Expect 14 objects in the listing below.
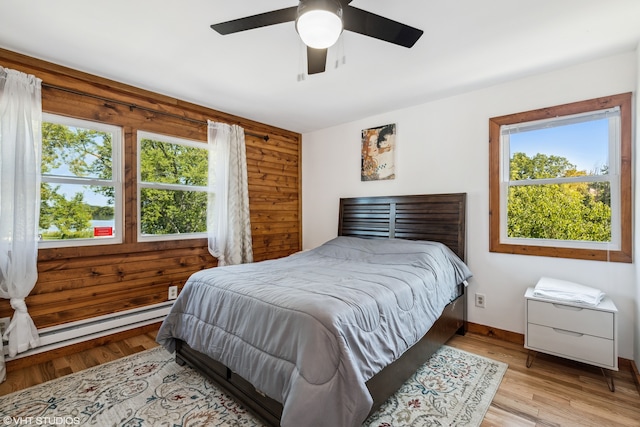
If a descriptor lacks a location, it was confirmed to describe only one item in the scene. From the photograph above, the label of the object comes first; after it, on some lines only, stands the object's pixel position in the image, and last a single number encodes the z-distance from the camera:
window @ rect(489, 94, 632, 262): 2.26
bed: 1.32
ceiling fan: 1.30
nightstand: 1.99
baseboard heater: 2.36
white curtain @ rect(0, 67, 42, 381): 2.14
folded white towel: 2.09
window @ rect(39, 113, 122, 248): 2.46
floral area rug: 1.70
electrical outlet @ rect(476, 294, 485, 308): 2.87
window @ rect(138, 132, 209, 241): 2.98
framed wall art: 3.49
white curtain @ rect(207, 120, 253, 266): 3.34
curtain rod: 2.43
